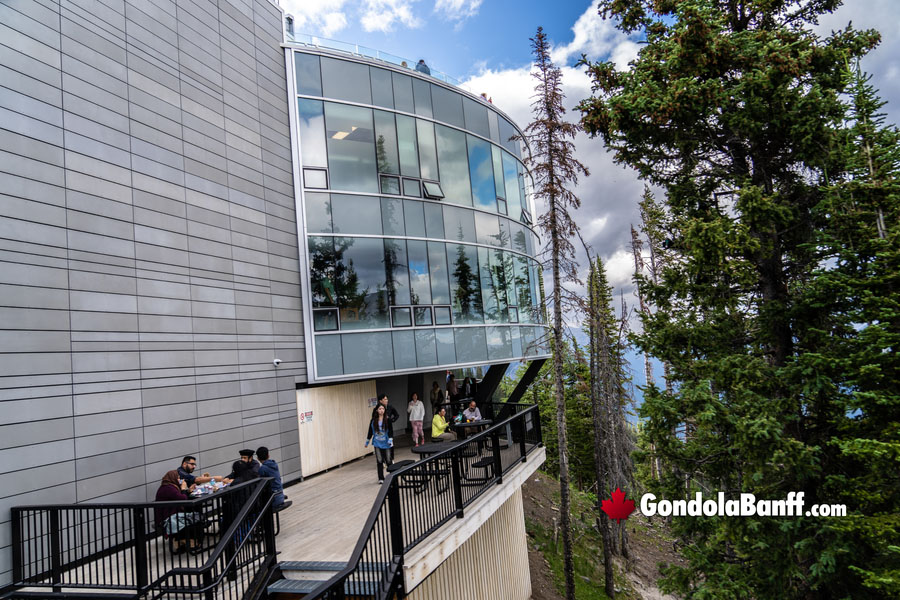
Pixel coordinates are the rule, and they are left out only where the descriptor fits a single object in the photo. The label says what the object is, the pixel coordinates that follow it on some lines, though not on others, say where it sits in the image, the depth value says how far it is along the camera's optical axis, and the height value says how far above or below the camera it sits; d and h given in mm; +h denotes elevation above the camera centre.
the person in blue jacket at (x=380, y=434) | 10648 -1894
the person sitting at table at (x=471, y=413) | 13633 -2061
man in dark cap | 8328 -1702
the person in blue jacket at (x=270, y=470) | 8211 -1933
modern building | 7766 +2700
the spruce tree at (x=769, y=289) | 7234 +395
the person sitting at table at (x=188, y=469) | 8742 -1861
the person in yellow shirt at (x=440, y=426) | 12131 -2130
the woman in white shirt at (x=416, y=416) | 13852 -2031
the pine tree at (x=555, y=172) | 15797 +5122
